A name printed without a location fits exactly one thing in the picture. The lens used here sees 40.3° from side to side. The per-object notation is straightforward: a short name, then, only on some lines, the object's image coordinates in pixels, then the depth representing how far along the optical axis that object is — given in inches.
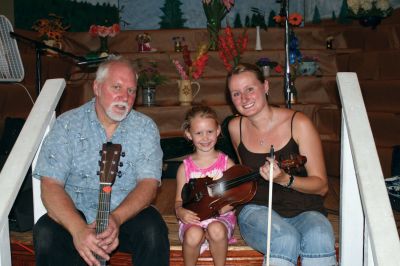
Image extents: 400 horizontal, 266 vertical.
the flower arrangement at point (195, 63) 228.4
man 85.2
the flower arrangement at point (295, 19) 233.1
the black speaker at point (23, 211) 109.7
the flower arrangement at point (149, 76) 222.8
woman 83.5
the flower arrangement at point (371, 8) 227.8
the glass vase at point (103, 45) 238.2
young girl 91.2
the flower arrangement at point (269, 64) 223.3
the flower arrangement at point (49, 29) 241.0
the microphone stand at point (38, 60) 131.5
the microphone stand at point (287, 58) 153.1
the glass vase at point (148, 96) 221.6
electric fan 166.2
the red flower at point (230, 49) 232.1
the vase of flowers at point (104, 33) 235.8
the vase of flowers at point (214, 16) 240.5
